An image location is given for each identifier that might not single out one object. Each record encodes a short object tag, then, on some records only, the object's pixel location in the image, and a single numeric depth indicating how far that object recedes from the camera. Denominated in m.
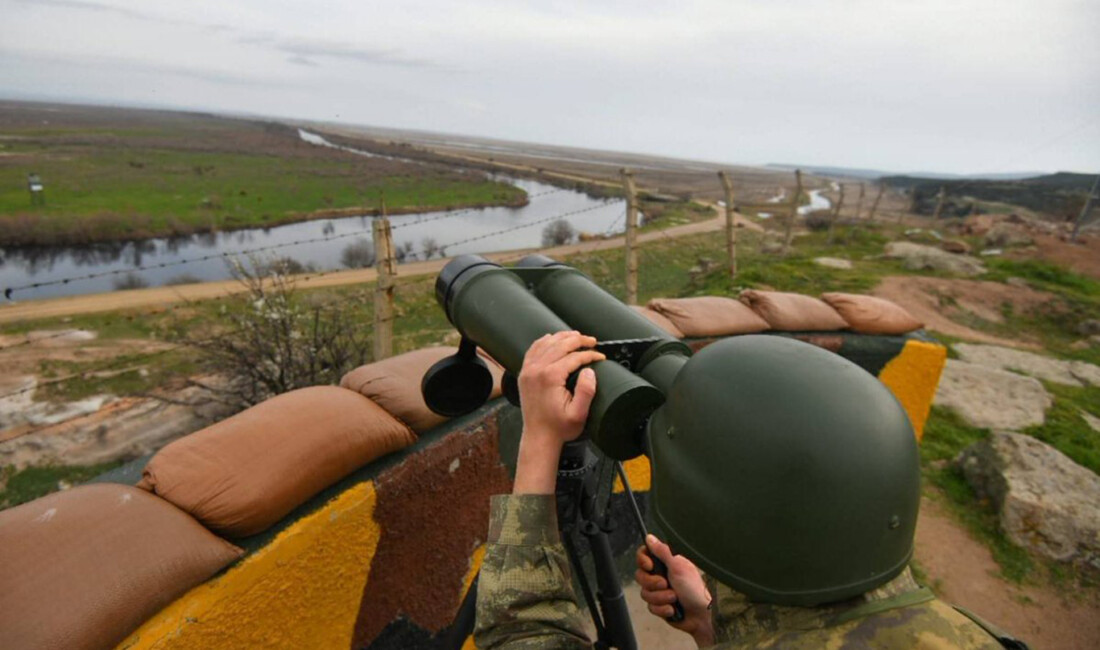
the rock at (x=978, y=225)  18.07
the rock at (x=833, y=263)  9.91
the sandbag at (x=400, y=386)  1.99
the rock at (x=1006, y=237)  14.16
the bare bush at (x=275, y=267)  6.78
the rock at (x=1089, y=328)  7.21
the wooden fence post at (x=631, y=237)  6.23
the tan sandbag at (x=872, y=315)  3.84
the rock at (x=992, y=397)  4.79
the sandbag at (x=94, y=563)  1.08
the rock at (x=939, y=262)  10.20
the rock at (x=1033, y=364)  5.79
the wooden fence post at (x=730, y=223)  9.49
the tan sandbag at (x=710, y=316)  3.26
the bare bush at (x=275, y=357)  5.69
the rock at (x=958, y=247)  13.38
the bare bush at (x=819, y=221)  21.90
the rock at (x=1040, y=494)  3.47
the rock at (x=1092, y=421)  4.72
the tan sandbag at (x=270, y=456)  1.44
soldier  0.83
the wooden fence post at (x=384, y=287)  3.81
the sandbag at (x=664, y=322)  3.13
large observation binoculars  1.04
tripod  1.42
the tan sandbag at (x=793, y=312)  3.65
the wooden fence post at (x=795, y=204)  11.92
